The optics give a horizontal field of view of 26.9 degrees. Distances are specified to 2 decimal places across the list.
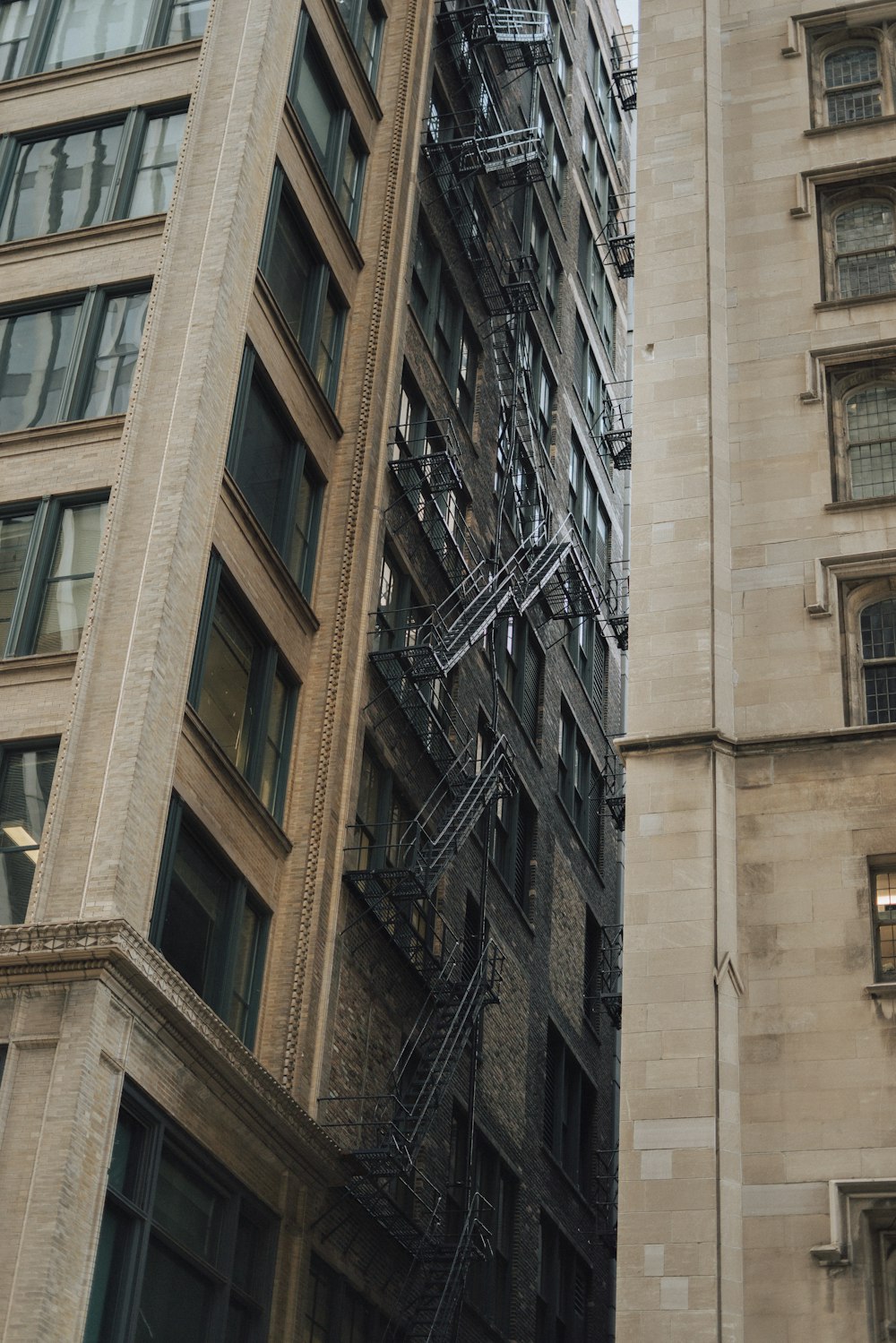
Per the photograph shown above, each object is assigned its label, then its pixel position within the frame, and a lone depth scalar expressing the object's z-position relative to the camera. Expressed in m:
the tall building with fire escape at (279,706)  24.53
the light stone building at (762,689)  21.98
